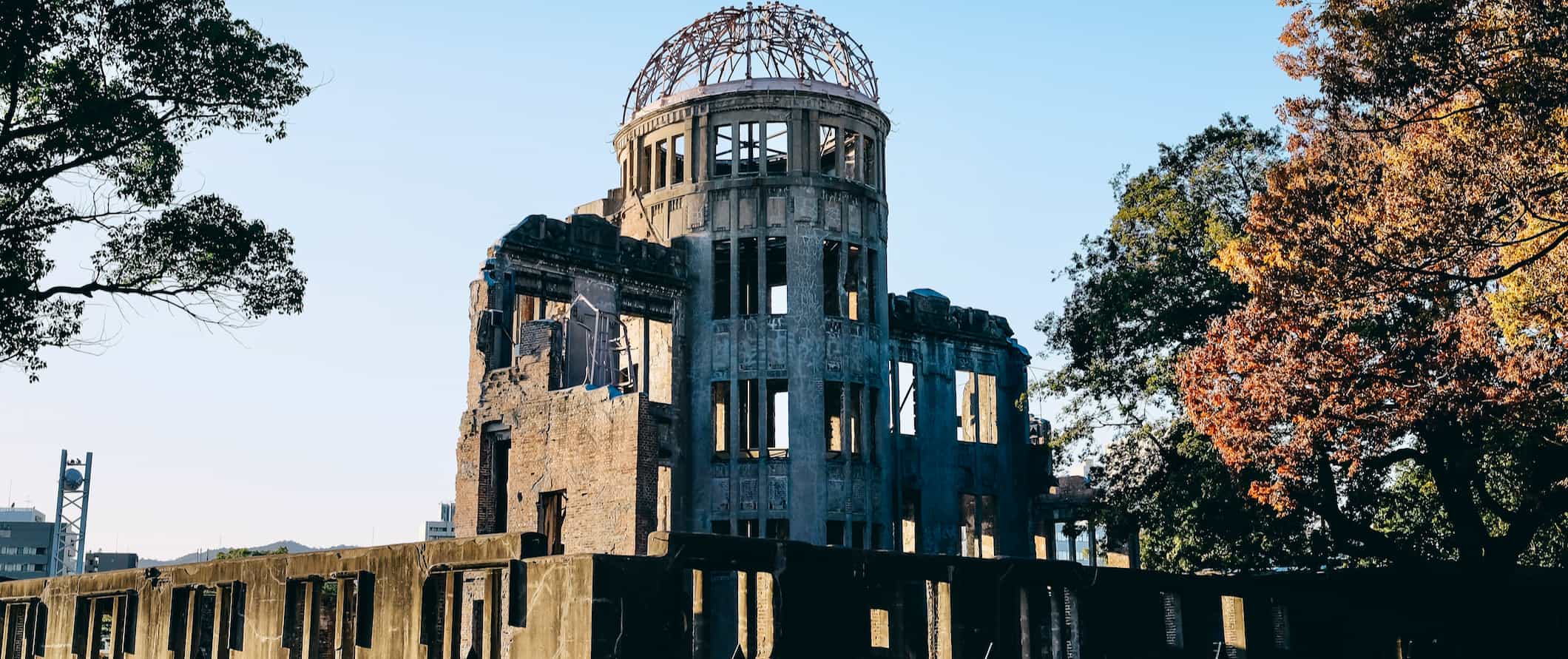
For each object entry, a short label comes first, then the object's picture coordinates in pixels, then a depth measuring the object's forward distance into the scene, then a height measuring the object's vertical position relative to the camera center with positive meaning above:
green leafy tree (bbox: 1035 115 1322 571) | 27.95 +5.64
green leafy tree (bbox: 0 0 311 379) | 17.55 +5.96
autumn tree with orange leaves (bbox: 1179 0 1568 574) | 16.91 +4.58
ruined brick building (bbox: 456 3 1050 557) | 29.52 +6.23
